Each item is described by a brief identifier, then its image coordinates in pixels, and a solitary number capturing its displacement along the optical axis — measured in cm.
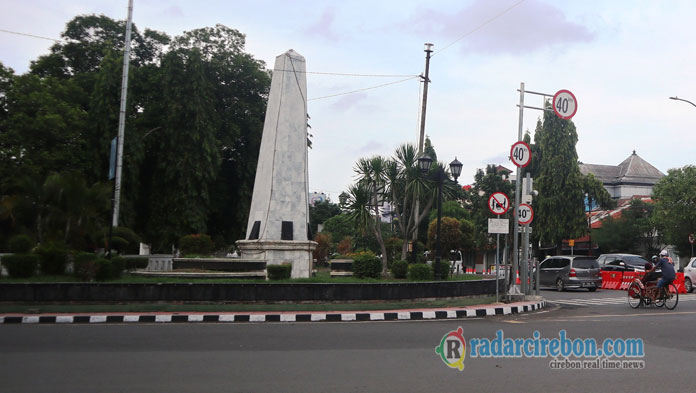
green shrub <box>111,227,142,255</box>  2429
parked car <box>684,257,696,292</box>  2467
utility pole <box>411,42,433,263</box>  3052
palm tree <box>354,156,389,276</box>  2506
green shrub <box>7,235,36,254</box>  1806
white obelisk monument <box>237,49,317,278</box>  2130
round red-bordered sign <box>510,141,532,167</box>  1711
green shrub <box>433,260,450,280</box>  2030
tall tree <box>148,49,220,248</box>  3300
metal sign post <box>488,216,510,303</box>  1599
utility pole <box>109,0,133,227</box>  2805
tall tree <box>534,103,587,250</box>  4628
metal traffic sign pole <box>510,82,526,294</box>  1761
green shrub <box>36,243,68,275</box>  1689
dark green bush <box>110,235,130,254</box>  2286
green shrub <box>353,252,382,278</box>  1970
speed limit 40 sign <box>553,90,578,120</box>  1756
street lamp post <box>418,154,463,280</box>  1877
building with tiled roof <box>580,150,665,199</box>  7188
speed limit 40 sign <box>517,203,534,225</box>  1783
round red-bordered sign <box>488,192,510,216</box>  1652
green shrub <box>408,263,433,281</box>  1878
